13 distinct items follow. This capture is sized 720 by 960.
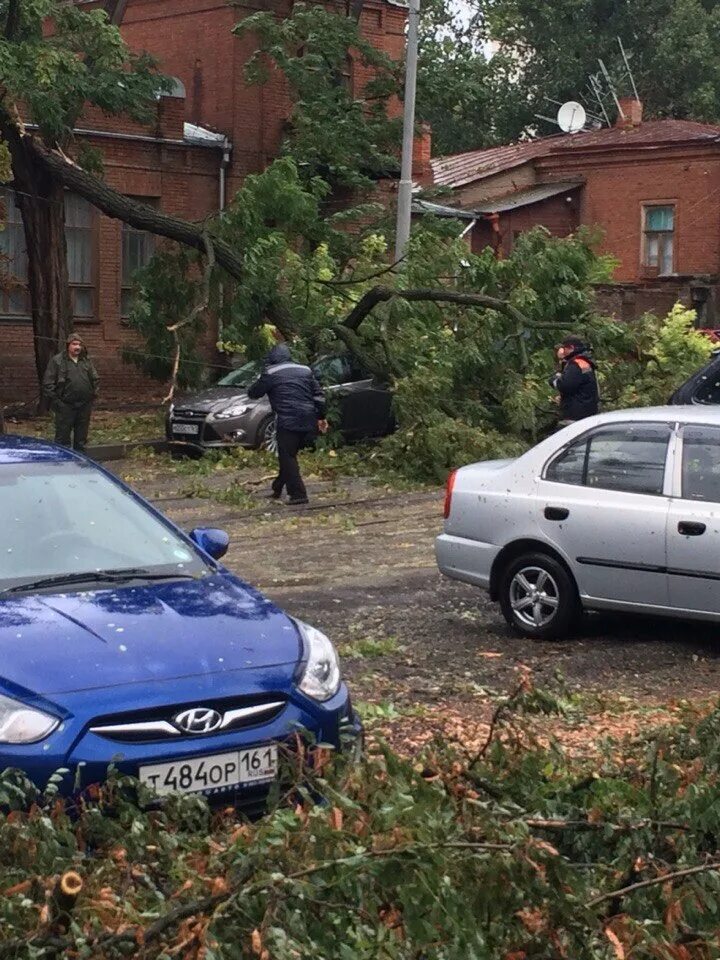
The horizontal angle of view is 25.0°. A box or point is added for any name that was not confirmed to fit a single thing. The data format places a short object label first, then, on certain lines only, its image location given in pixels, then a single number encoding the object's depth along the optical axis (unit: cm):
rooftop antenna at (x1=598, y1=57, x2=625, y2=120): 5132
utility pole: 2372
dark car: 1495
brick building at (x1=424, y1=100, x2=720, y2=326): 4188
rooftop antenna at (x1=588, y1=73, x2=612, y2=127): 5325
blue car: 558
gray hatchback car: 2134
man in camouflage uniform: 1986
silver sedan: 969
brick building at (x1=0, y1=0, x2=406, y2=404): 3053
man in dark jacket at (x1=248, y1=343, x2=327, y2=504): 1702
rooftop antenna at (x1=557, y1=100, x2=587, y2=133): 4581
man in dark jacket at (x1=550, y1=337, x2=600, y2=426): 1750
